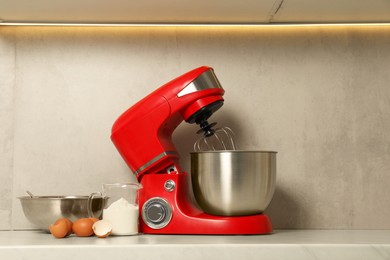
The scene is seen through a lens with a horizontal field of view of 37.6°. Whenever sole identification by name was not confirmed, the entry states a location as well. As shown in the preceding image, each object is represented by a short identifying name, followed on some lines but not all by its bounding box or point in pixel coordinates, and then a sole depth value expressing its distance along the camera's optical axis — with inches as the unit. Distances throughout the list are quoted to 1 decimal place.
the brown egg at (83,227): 54.5
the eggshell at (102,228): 53.9
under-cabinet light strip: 66.7
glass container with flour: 55.6
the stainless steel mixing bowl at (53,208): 57.1
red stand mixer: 56.7
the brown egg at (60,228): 53.6
